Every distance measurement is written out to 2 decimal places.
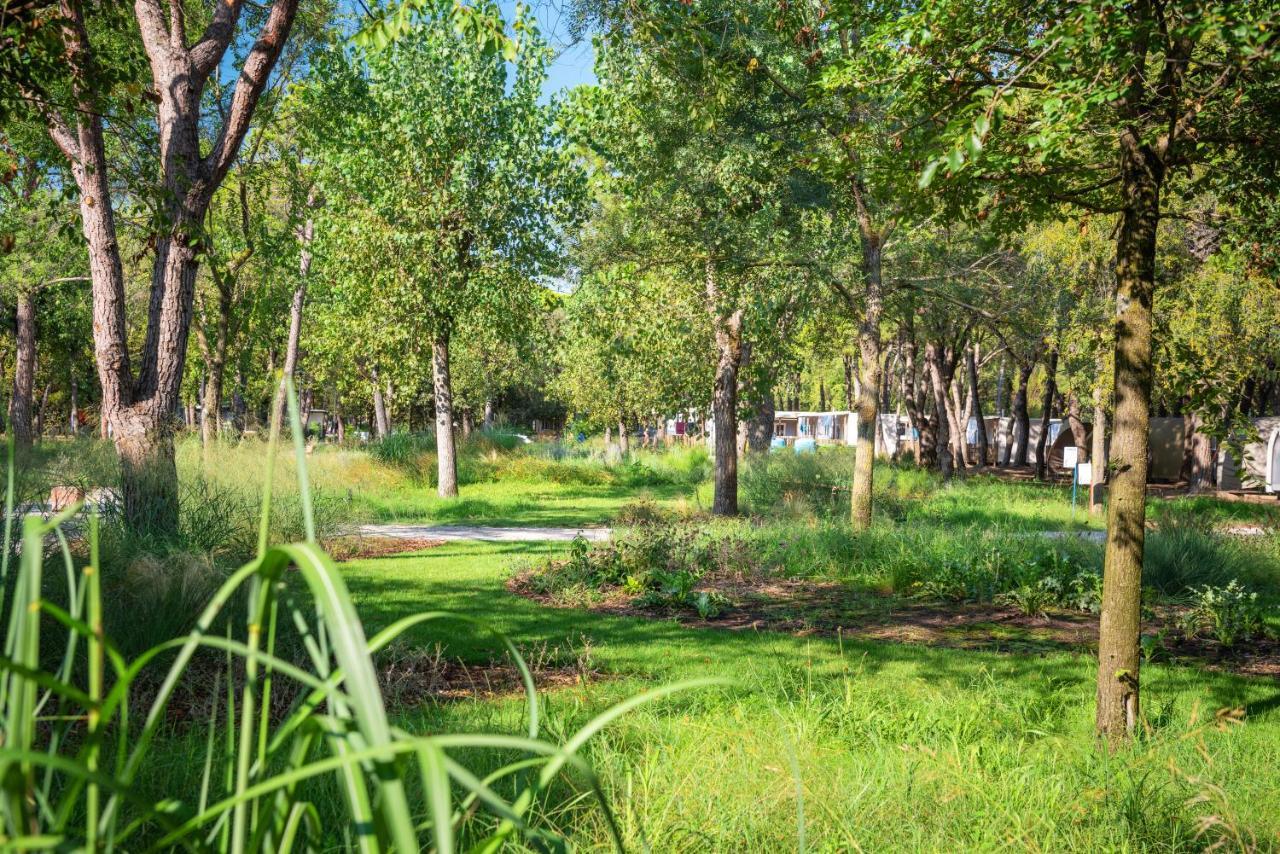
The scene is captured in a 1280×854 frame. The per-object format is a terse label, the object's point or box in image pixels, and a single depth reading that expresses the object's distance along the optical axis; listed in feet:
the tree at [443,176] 58.59
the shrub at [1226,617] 24.80
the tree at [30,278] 49.19
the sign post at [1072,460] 48.57
